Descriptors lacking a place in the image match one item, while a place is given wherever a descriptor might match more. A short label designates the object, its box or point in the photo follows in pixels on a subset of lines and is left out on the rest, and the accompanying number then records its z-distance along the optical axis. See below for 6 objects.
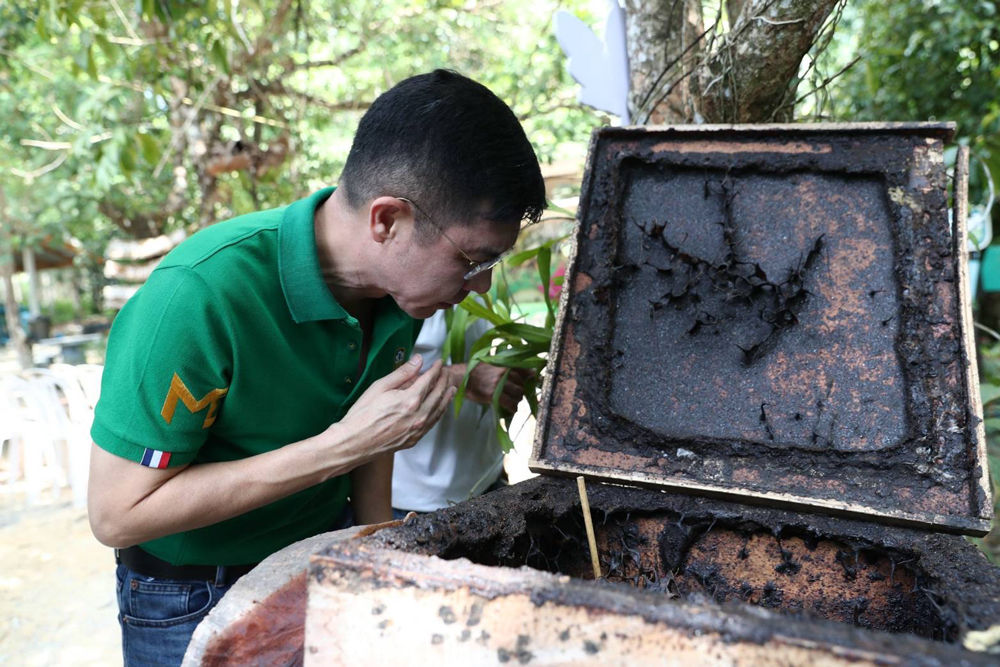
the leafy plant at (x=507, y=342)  2.12
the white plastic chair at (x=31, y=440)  4.88
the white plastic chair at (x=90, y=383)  5.10
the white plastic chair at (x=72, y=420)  4.83
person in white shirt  2.17
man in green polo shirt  1.26
